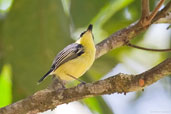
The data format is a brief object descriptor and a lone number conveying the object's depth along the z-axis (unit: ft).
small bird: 20.86
